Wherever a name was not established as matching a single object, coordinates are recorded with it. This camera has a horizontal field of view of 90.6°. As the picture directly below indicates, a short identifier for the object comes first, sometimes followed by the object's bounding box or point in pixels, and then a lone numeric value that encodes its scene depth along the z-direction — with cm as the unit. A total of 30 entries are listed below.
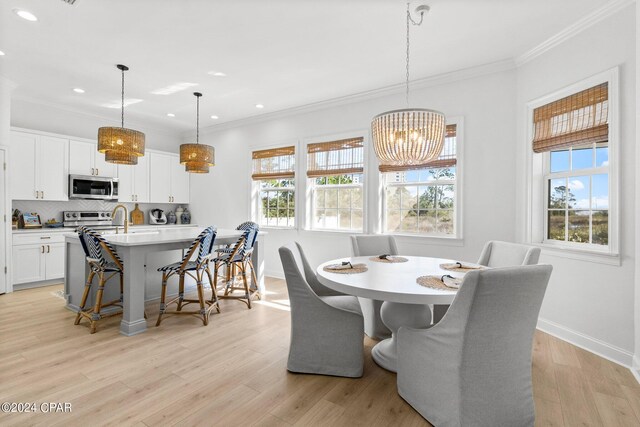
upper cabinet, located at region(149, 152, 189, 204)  599
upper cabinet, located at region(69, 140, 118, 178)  496
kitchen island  288
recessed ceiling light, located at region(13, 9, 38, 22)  262
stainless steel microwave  492
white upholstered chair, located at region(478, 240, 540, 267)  237
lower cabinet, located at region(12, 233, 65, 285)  428
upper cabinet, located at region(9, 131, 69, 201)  439
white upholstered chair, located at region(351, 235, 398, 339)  278
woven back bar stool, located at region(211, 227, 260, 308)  366
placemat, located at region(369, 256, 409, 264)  271
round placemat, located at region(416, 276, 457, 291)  182
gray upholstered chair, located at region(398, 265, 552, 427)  139
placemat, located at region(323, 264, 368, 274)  224
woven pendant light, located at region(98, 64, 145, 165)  320
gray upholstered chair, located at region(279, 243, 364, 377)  210
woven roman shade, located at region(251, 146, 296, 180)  520
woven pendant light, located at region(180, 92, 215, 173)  395
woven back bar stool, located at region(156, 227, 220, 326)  311
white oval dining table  172
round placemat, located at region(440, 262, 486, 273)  231
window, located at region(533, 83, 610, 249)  267
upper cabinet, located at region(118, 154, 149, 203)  554
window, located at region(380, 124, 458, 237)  381
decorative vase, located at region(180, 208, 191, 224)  654
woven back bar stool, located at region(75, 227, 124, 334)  289
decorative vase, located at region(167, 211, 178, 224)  642
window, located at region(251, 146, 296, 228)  525
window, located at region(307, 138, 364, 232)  455
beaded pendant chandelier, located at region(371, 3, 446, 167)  228
